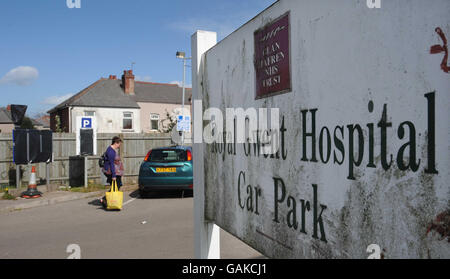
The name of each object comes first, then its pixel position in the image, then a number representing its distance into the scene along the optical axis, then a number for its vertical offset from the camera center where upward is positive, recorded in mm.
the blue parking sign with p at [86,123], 12945 +637
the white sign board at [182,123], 17609 +822
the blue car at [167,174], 10508 -970
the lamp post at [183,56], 27500 +6336
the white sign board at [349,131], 1311 +30
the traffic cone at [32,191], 10438 -1429
